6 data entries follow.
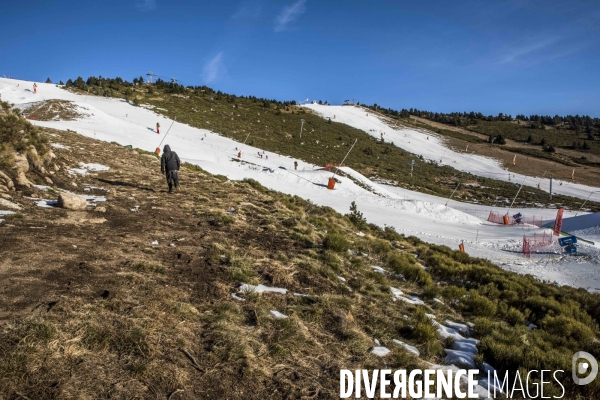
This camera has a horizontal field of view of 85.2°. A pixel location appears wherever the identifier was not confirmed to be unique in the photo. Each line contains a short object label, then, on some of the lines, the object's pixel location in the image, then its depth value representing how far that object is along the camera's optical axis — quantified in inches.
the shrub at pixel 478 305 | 300.0
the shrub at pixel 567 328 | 280.8
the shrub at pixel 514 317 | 303.1
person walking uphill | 477.1
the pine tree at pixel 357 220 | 611.2
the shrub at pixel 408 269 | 346.9
